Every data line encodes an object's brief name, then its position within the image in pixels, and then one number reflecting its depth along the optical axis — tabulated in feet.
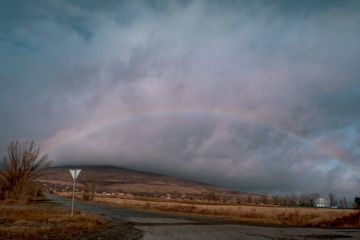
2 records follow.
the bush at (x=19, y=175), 161.17
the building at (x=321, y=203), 632.87
